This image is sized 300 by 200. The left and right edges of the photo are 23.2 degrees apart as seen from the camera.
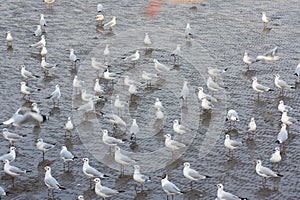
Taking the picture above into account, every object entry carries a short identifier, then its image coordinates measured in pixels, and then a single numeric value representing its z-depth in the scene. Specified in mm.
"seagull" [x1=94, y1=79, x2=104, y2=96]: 26266
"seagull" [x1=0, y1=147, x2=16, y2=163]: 21297
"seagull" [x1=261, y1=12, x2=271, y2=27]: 33188
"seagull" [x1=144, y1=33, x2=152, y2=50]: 30484
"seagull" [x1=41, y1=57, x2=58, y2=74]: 28000
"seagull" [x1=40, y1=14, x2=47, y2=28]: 32688
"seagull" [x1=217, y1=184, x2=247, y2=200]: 19500
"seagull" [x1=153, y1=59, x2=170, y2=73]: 27797
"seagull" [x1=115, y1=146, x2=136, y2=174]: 21469
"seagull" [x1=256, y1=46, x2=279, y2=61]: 29172
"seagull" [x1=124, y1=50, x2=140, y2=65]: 28812
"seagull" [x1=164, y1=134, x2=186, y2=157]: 22328
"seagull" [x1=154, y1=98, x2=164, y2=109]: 24750
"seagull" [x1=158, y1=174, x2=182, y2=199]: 19859
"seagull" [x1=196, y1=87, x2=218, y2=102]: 25484
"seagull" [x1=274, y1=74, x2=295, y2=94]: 26391
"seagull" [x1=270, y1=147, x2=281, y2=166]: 21594
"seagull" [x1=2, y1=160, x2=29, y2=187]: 20781
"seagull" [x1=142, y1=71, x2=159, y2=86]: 27016
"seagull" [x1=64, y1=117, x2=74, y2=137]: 23359
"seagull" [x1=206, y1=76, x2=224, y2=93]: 26266
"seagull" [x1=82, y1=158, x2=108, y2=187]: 20688
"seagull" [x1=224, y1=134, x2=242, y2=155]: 22297
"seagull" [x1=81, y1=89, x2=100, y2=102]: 25500
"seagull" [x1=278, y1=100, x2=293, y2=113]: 24656
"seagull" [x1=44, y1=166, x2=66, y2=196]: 20047
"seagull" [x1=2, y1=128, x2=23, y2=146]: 22562
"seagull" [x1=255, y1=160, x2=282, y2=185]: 20750
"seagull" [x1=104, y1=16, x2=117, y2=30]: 32719
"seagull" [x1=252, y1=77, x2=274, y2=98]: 26266
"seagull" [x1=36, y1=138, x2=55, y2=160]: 22016
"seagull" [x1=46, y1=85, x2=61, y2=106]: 25516
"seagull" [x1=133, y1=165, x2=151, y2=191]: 20466
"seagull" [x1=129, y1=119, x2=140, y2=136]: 23312
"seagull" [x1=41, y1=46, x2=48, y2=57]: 29531
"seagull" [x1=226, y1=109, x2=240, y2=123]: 23984
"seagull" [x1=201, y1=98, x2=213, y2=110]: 25028
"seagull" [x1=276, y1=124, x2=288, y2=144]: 22720
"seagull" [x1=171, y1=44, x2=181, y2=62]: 29598
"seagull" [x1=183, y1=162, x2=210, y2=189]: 20641
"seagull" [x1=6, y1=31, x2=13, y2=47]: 30734
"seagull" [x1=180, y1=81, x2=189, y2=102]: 26047
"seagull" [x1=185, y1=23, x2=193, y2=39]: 32000
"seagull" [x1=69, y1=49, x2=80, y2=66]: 28825
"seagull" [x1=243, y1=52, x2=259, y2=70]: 28609
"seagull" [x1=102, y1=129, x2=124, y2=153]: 22453
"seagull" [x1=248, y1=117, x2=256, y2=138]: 23438
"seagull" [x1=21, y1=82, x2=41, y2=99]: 25938
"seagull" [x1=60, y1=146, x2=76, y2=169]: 21453
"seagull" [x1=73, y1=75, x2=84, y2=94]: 26516
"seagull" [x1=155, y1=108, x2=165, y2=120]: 24453
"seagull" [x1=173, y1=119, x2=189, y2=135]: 23312
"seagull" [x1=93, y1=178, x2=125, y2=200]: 19859
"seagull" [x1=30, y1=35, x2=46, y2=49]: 30062
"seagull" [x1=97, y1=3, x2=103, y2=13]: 34688
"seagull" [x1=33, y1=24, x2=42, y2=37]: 31677
